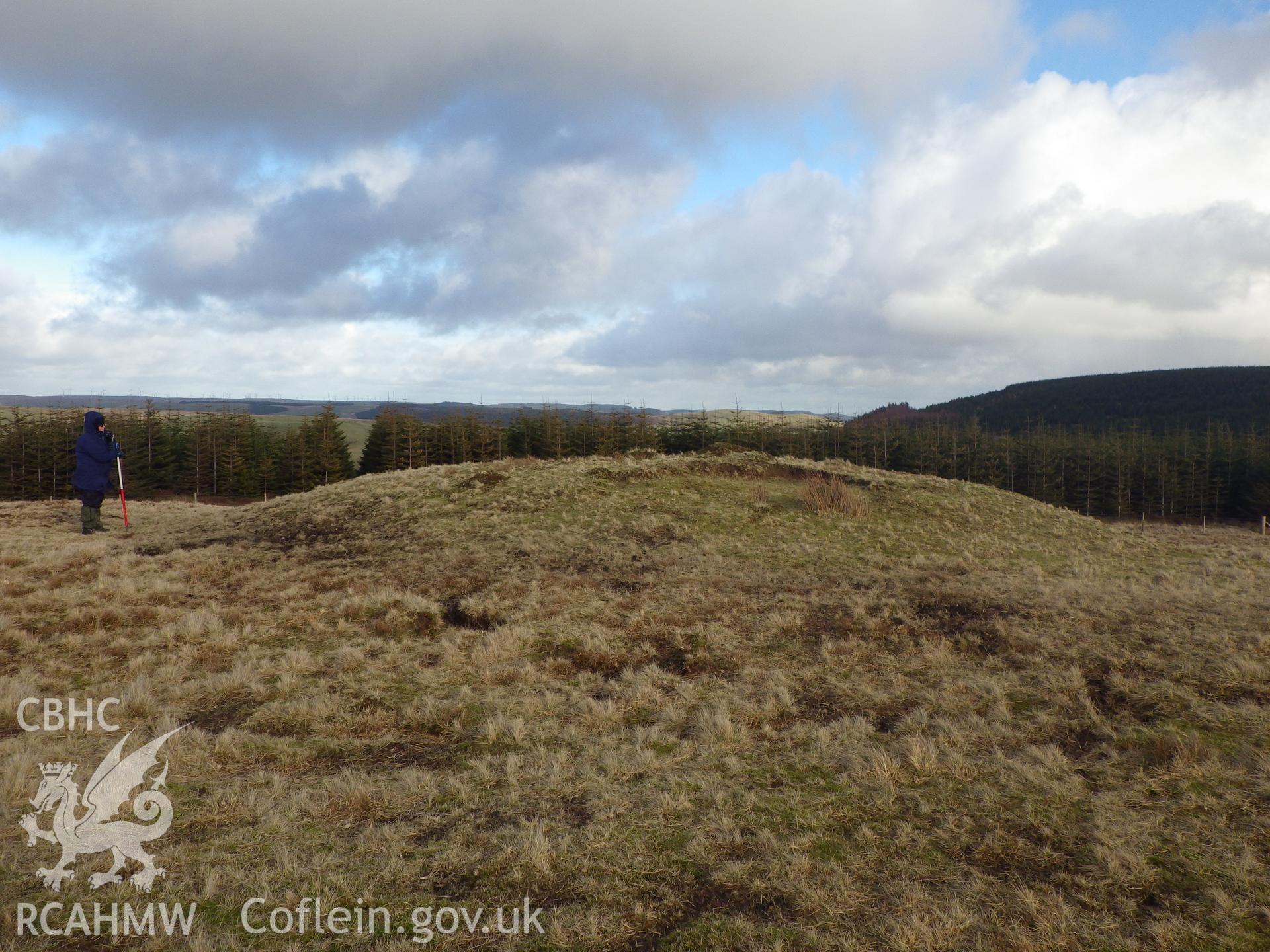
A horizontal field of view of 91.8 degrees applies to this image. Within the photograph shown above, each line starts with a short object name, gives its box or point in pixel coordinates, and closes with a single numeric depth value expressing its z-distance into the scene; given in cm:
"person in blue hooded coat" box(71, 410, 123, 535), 1798
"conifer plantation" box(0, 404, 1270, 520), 5869
